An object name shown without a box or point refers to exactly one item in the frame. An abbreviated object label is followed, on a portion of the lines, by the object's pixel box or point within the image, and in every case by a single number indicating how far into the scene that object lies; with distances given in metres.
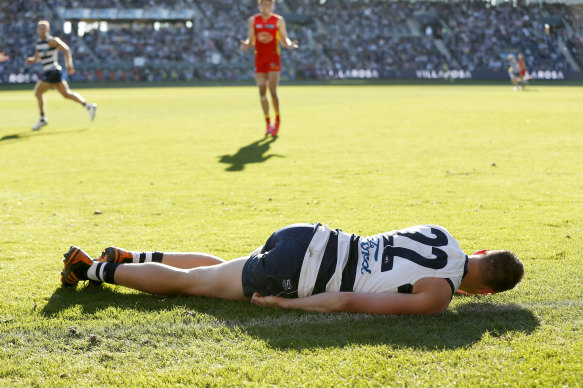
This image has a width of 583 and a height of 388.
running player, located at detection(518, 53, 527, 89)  38.18
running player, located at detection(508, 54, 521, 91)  38.37
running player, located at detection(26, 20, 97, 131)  15.38
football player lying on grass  3.68
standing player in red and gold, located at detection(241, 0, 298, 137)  13.37
